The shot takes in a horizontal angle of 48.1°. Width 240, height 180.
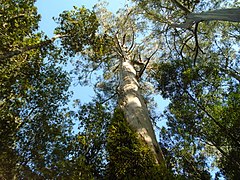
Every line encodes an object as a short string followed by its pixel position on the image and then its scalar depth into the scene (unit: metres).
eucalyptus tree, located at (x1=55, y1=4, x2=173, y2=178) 5.59
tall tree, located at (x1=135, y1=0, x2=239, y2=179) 6.66
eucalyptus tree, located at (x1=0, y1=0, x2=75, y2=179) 6.74
